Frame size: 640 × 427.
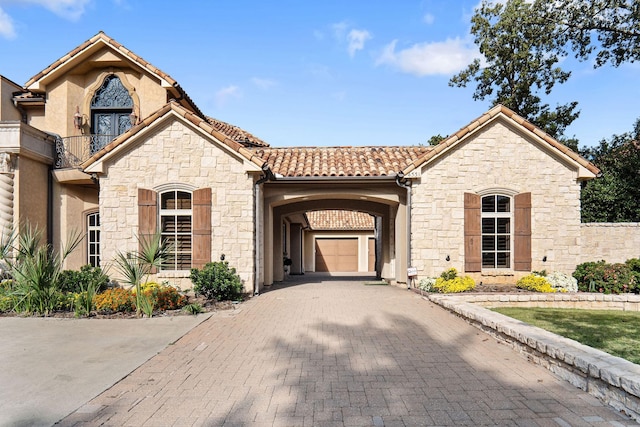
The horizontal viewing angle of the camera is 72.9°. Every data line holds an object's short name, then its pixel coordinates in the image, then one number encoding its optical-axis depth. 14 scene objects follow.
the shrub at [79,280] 10.78
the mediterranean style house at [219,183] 12.25
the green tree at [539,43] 17.38
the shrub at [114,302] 9.64
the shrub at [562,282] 12.22
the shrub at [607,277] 11.76
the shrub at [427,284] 12.43
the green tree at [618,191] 18.06
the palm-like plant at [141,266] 9.05
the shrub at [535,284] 11.93
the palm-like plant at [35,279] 9.35
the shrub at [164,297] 9.76
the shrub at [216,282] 11.02
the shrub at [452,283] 11.87
